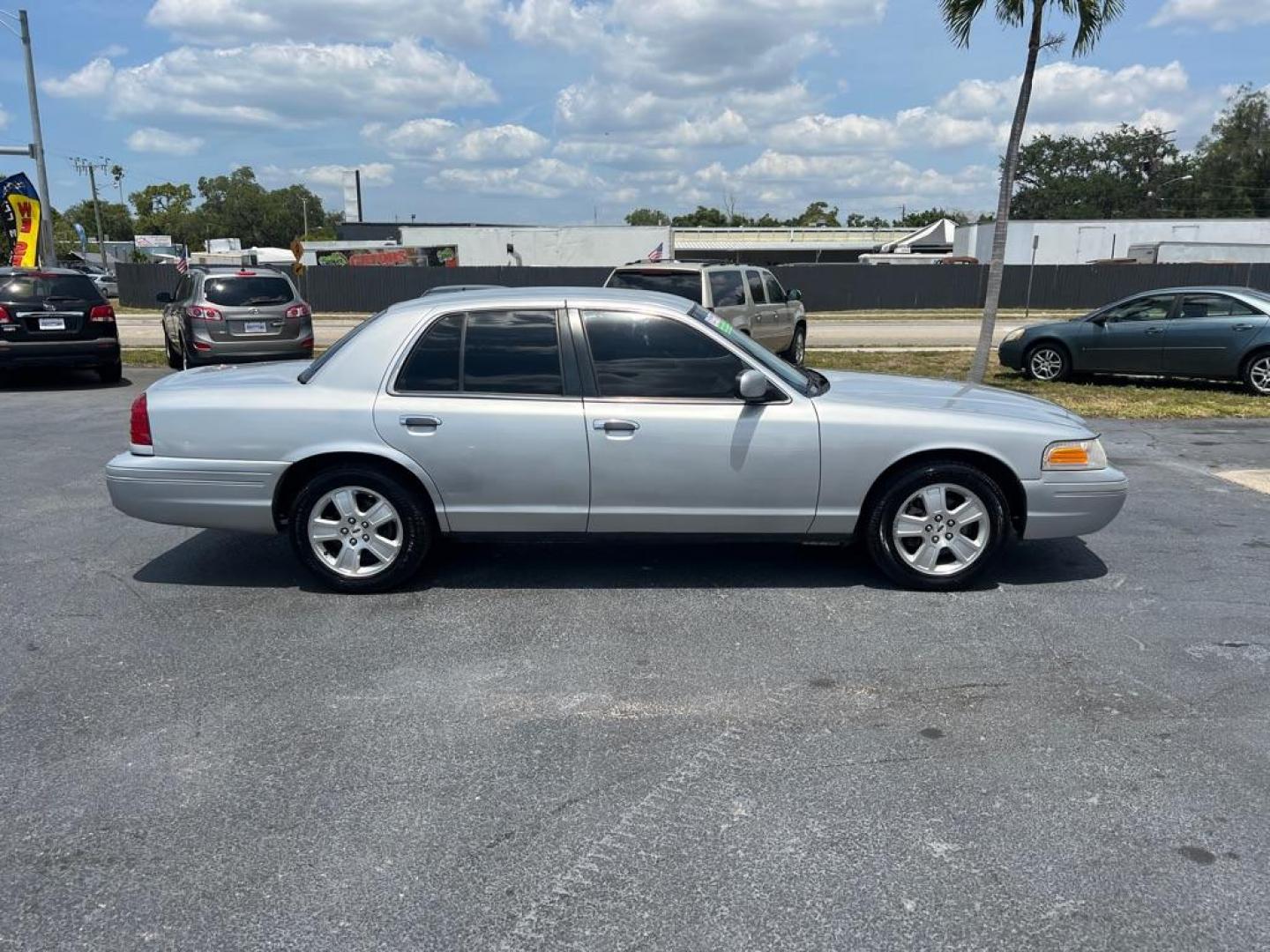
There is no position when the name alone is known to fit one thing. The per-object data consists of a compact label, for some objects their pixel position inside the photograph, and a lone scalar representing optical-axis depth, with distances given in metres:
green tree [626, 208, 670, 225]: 118.69
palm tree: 12.16
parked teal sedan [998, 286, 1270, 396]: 13.09
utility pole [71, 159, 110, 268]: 94.34
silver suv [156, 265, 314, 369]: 14.27
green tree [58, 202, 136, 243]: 122.81
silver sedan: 5.16
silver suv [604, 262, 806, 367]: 13.12
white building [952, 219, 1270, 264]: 43.44
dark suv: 13.16
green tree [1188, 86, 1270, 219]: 76.94
